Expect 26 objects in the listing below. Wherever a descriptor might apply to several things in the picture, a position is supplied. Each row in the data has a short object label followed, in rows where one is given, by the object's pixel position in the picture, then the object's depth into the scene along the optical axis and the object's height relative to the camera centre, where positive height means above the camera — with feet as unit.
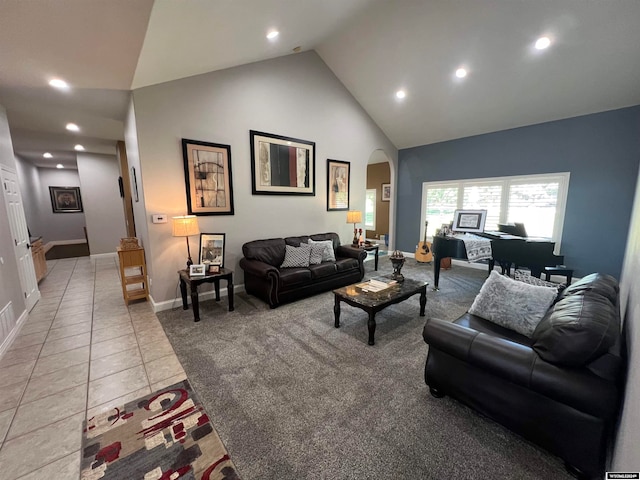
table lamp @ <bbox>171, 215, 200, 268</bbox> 10.62 -0.83
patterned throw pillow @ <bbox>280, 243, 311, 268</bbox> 13.17 -2.70
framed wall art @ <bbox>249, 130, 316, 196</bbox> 13.69 +2.33
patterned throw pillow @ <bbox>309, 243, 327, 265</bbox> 13.70 -2.66
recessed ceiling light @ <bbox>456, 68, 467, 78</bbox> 13.51 +6.98
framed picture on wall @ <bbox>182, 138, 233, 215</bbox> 11.67 +1.37
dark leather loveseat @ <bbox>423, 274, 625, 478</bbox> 4.12 -3.11
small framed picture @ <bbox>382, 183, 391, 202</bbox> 28.68 +1.35
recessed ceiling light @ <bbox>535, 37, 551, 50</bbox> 10.86 +6.88
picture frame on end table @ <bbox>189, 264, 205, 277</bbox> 10.89 -2.72
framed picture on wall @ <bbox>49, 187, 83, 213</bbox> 28.30 +0.98
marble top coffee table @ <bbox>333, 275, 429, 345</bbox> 8.61 -3.38
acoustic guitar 19.38 -3.72
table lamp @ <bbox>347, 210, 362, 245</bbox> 17.56 -0.88
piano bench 11.69 -3.18
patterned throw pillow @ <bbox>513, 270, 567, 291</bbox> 7.38 -2.39
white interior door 10.90 -1.29
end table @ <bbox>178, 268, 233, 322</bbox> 10.42 -3.25
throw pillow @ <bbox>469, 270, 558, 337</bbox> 6.49 -2.69
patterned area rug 4.67 -4.85
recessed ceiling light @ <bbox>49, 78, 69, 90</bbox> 8.95 +4.48
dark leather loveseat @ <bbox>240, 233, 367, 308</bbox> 11.57 -3.34
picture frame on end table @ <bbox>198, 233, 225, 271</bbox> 11.87 -2.01
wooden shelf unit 11.95 -2.97
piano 11.65 -2.39
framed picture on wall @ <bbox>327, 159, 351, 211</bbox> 17.33 +1.42
